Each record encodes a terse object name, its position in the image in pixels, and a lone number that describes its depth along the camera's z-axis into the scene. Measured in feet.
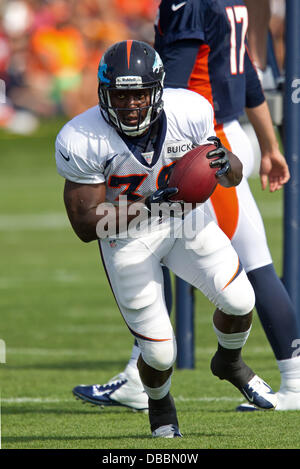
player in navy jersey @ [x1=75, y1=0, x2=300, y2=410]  26.84
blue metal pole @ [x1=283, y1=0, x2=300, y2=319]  31.83
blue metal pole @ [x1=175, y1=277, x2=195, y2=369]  35.04
